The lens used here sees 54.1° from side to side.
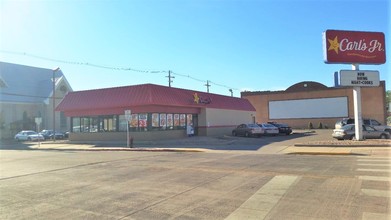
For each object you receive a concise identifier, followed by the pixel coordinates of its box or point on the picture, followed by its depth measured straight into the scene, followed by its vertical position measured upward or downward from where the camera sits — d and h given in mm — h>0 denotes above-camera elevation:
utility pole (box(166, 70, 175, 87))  63625 +7770
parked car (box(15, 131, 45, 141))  50531 -1162
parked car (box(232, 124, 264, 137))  38169 -751
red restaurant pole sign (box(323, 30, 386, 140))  25938 +4617
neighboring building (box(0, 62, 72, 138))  60281 +4909
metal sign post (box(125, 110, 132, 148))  28703 +763
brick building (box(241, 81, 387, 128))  58909 +2820
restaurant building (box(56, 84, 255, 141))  33938 +1229
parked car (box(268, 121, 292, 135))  43250 -814
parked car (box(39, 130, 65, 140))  52512 -1044
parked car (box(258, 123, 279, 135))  39378 -701
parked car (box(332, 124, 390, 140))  27625 -933
